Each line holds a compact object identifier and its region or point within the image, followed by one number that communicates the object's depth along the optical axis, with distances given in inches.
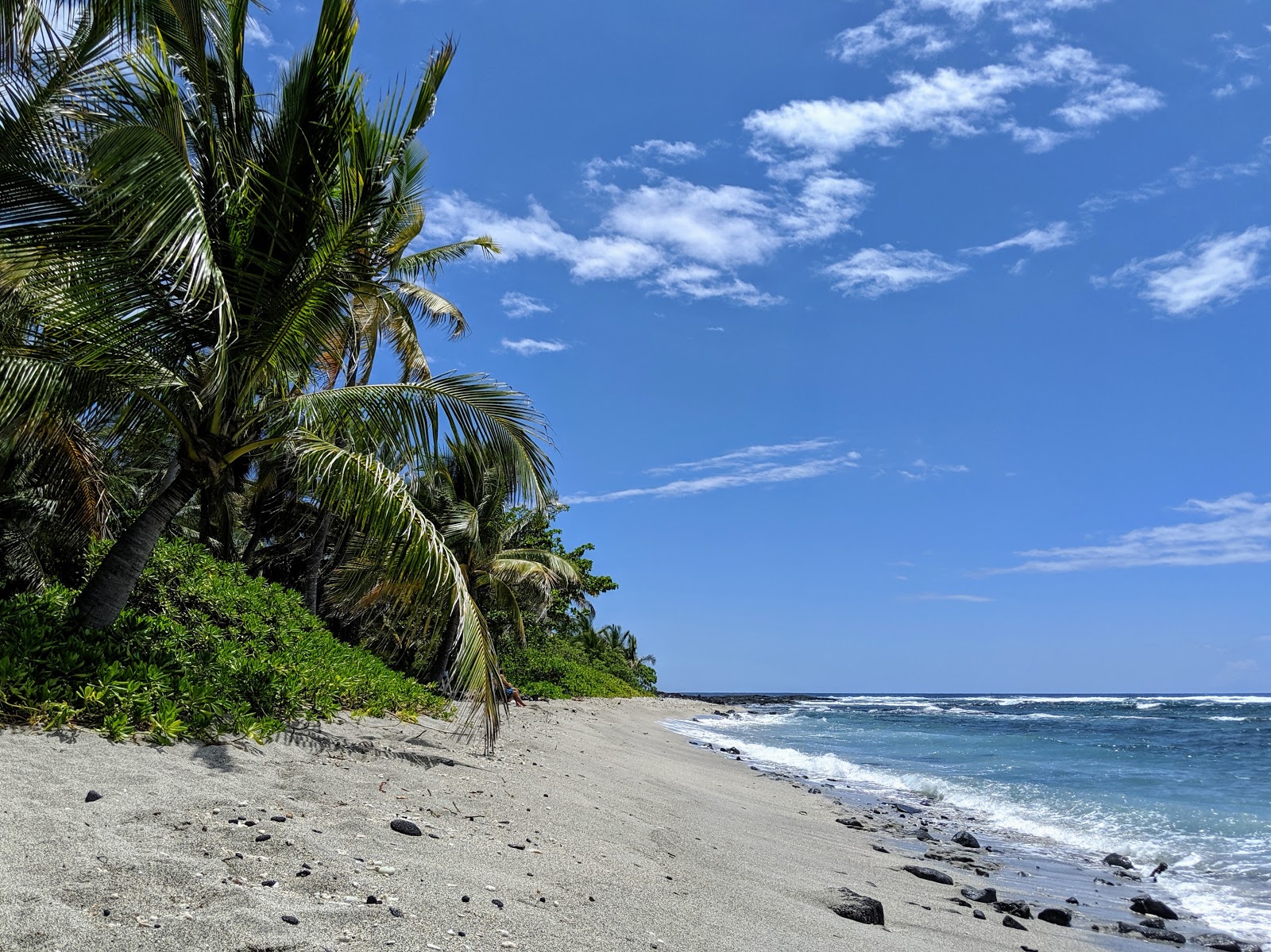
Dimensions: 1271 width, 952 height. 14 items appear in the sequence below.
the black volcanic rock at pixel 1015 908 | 258.7
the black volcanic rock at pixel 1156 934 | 249.4
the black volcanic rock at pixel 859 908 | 211.8
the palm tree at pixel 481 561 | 609.0
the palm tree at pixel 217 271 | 247.4
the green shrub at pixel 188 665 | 219.8
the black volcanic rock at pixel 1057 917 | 258.2
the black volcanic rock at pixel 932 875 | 292.0
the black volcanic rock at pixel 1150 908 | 281.7
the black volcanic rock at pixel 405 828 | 191.2
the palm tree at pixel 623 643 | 2306.8
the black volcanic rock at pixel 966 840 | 390.6
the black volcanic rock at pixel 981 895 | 270.2
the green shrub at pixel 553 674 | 1105.4
